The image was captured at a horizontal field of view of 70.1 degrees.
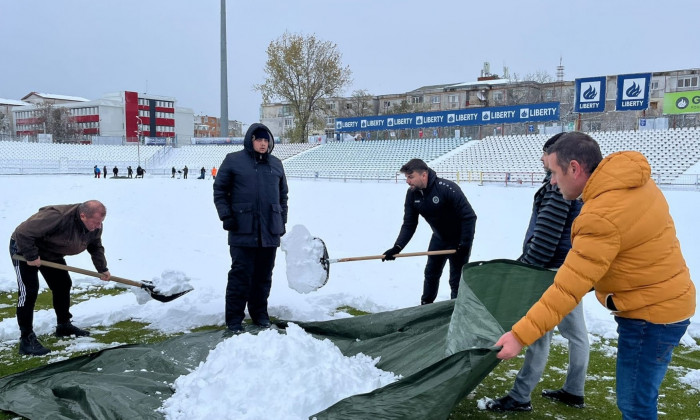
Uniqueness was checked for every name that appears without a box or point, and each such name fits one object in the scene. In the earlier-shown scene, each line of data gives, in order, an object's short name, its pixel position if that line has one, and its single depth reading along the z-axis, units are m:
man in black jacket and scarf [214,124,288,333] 4.12
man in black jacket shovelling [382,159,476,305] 4.29
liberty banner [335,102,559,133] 25.92
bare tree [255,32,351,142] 40.69
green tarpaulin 2.18
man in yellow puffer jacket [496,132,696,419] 1.73
